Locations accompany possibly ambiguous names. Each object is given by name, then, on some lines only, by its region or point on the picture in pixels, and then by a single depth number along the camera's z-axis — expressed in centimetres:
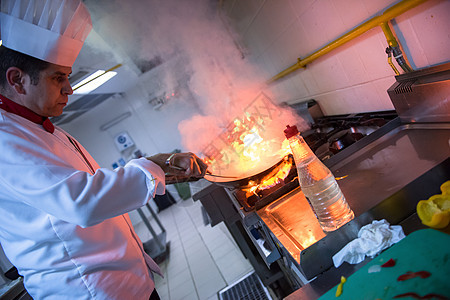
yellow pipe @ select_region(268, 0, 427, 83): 119
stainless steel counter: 93
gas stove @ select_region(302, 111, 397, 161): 167
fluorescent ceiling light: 416
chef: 108
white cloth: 87
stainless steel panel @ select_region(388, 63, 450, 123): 116
